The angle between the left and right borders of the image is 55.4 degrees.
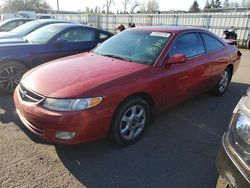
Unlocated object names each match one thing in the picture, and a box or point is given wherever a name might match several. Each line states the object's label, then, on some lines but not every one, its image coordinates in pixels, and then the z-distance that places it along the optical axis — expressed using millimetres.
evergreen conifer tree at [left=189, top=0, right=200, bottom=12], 66662
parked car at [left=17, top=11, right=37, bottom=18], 23984
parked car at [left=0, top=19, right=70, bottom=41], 6629
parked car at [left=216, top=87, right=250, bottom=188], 1572
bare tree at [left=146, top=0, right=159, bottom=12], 77862
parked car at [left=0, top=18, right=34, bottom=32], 10474
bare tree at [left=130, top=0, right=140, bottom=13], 71906
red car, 2621
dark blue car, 4805
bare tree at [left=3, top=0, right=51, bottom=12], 47841
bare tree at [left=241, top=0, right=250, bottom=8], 51750
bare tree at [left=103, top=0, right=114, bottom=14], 58656
